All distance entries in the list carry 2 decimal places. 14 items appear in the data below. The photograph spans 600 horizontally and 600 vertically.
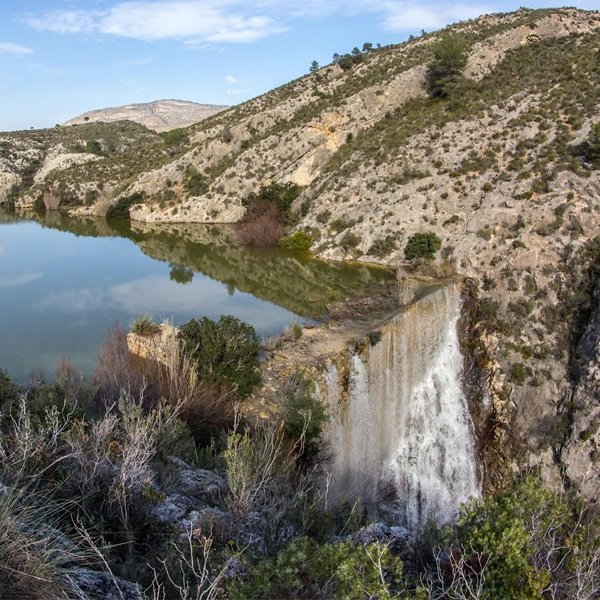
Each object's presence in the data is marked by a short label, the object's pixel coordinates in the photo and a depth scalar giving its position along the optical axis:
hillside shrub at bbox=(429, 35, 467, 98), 36.56
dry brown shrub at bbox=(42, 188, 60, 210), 49.72
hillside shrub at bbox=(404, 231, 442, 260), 23.75
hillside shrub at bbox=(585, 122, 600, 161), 23.20
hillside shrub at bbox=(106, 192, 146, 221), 43.25
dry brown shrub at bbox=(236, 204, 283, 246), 30.89
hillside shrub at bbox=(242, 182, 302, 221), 34.75
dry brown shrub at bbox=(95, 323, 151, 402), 9.80
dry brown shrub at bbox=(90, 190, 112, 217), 45.75
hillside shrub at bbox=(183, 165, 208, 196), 41.94
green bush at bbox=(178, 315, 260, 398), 11.61
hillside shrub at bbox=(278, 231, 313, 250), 29.27
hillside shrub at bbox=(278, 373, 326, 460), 10.84
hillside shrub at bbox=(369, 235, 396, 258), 25.62
